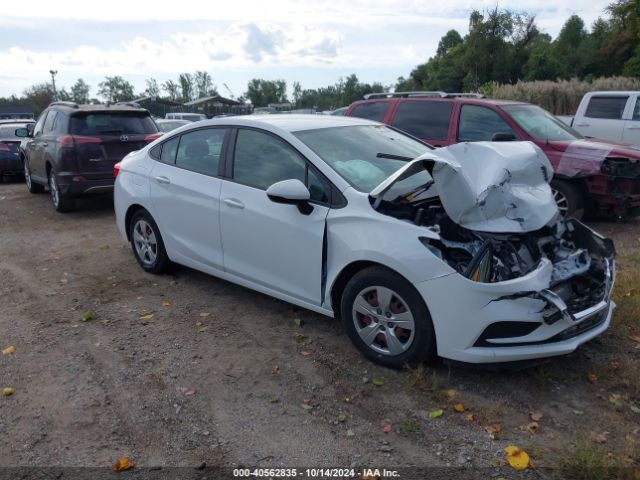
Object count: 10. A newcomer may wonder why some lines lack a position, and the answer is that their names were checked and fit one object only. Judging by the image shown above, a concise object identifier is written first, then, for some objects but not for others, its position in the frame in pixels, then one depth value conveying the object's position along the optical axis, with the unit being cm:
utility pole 6297
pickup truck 1090
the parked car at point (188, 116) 3172
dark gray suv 895
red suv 743
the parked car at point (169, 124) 1867
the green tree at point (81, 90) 10006
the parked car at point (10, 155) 1343
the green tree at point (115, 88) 9850
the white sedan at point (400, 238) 345
